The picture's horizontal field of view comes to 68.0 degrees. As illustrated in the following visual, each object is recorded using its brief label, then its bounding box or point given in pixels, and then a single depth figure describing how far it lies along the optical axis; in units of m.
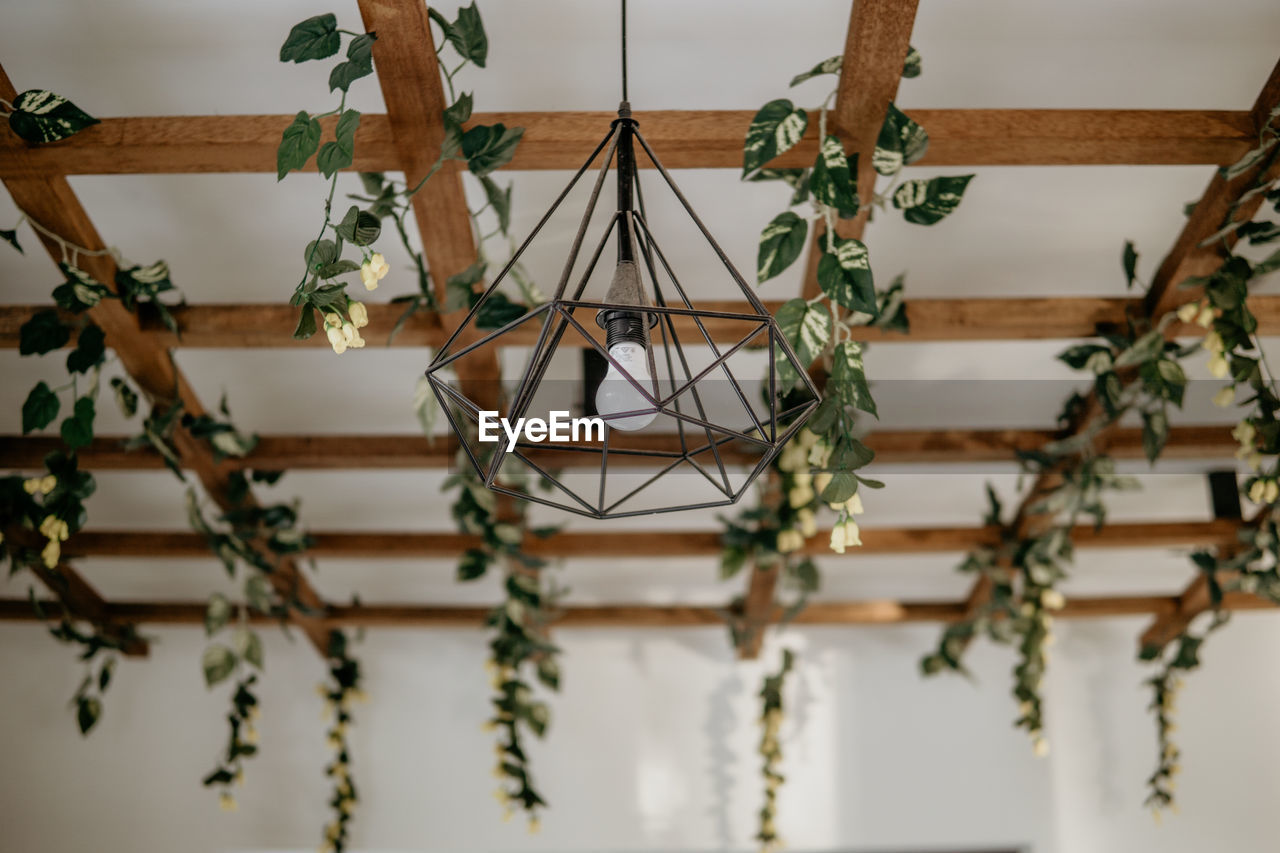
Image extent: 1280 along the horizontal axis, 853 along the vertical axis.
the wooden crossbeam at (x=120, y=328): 1.84
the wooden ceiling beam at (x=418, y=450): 2.71
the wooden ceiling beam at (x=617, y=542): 3.20
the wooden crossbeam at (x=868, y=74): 1.54
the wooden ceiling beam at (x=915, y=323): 2.22
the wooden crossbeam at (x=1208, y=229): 1.77
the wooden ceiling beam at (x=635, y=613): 3.66
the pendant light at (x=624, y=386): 0.76
